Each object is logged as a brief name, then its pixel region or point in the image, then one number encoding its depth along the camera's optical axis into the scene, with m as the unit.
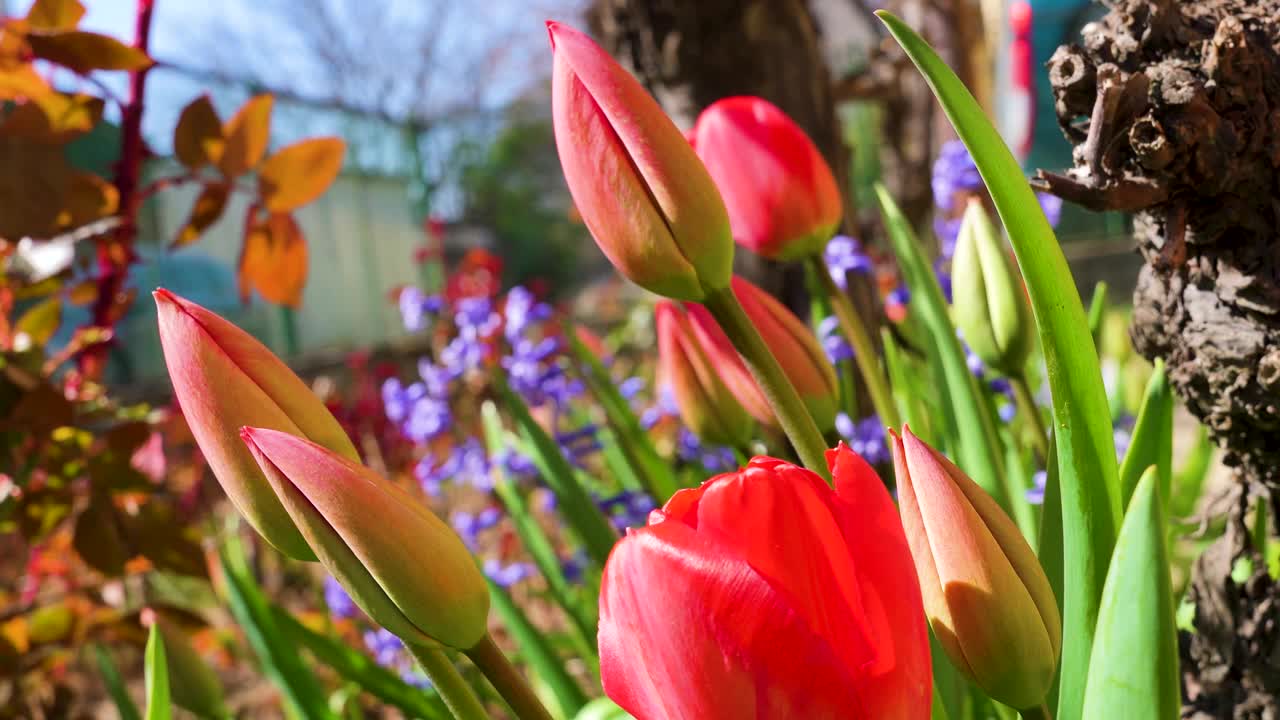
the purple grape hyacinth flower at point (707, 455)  1.17
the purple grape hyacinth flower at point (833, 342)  1.01
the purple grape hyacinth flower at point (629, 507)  1.07
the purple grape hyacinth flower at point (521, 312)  1.46
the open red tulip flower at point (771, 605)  0.27
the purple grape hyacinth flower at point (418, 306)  1.73
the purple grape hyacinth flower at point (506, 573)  1.29
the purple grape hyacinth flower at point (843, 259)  1.10
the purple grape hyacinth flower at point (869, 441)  0.95
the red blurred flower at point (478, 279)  2.49
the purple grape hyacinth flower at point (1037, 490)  0.70
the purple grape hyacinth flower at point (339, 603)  1.43
